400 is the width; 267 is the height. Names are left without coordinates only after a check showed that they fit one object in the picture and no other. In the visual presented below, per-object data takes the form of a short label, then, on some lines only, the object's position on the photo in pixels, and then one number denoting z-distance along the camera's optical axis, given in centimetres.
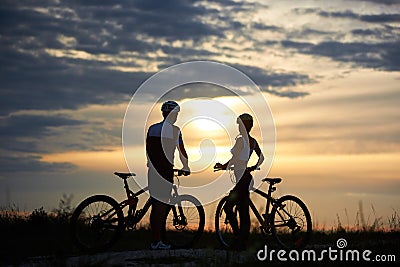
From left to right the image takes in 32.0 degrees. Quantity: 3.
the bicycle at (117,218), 1128
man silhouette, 1164
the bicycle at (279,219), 1216
